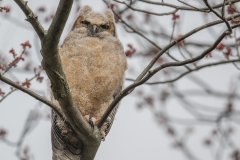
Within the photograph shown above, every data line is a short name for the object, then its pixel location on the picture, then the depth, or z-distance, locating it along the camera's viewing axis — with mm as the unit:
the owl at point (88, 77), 9555
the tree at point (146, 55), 6676
